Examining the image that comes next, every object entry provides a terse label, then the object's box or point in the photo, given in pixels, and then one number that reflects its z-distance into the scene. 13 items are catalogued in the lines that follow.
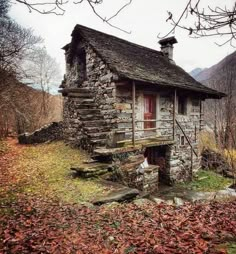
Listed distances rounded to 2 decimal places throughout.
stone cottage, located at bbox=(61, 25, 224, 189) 9.47
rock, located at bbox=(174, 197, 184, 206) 6.34
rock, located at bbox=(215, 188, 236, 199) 7.78
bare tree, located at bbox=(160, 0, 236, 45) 2.42
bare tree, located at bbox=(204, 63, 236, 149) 18.57
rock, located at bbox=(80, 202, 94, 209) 5.21
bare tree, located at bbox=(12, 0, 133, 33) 2.39
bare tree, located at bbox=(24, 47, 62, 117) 19.60
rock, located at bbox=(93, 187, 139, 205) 5.51
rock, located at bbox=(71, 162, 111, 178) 7.31
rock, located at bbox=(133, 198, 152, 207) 5.61
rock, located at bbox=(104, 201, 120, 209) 5.19
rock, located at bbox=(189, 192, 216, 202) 9.77
